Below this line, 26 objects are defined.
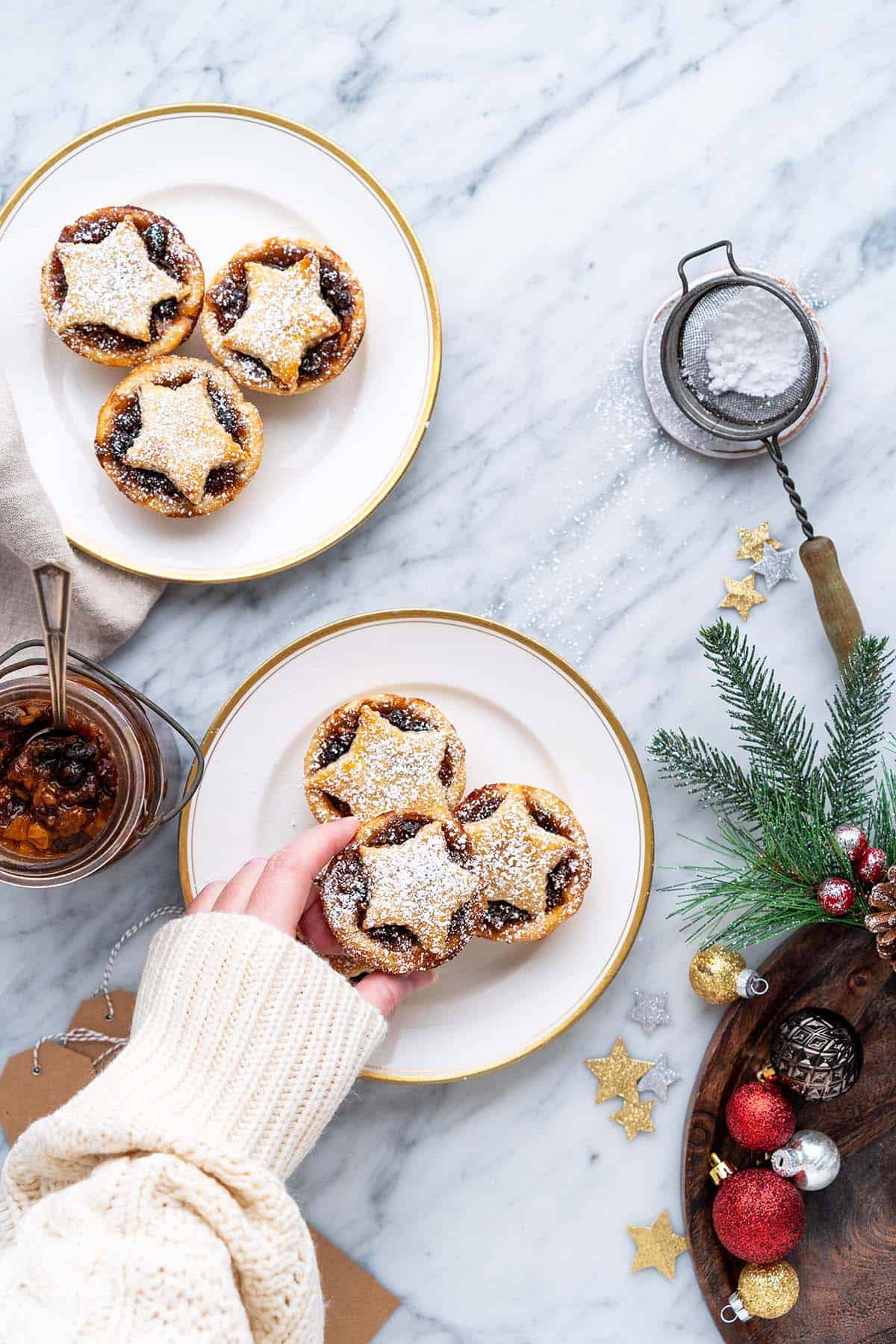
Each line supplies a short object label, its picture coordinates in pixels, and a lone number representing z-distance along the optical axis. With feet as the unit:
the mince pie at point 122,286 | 2.63
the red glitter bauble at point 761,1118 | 2.68
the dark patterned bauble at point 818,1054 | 2.63
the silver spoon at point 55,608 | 2.19
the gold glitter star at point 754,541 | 2.80
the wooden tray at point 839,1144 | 2.76
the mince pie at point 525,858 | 2.60
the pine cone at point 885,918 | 2.57
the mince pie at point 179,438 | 2.62
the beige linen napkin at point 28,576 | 2.62
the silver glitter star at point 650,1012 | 2.78
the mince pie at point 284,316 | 2.64
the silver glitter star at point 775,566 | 2.80
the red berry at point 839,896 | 2.59
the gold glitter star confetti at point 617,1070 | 2.79
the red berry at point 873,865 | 2.58
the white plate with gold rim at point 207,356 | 2.70
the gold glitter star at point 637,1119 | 2.79
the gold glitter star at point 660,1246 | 2.80
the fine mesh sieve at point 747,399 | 2.70
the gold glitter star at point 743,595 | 2.81
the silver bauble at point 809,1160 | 2.68
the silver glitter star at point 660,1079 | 2.79
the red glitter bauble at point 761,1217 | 2.66
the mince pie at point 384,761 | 2.61
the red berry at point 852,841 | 2.62
